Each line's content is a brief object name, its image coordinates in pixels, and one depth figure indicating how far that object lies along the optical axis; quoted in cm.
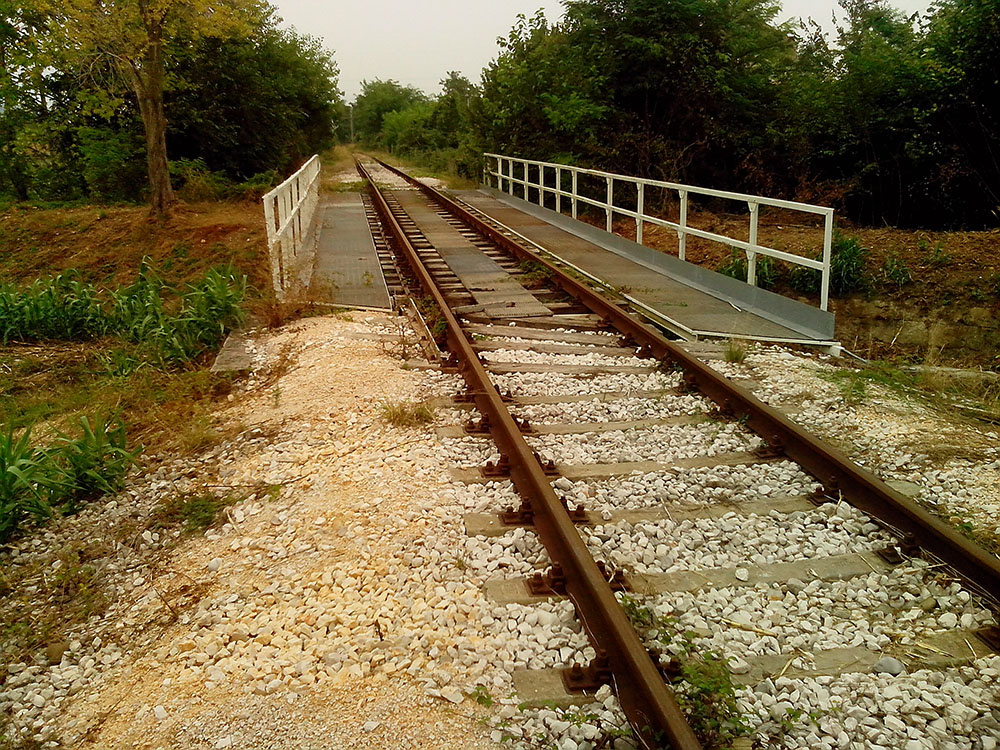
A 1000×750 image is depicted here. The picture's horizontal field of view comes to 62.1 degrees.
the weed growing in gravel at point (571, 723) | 274
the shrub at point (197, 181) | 2169
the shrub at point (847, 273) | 1002
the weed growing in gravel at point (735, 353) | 697
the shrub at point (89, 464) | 488
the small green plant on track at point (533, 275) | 1045
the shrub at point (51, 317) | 938
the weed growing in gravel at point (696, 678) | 276
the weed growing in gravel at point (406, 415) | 552
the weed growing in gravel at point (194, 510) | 443
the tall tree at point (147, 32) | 1400
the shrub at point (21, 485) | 461
